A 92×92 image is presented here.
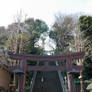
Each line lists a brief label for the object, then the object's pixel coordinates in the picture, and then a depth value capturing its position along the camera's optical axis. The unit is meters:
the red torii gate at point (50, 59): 11.96
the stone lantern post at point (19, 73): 11.29
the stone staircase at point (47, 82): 16.12
